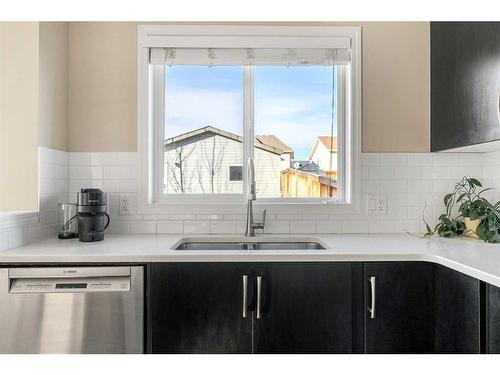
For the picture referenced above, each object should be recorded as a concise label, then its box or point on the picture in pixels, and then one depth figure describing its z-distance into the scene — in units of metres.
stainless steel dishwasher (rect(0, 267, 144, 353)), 1.61
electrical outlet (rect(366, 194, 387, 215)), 2.32
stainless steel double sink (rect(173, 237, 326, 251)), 2.20
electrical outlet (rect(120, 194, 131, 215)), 2.31
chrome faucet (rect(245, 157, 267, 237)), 2.19
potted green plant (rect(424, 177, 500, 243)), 1.93
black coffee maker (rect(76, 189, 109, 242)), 1.93
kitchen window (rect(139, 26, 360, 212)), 2.41
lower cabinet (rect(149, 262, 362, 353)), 1.65
